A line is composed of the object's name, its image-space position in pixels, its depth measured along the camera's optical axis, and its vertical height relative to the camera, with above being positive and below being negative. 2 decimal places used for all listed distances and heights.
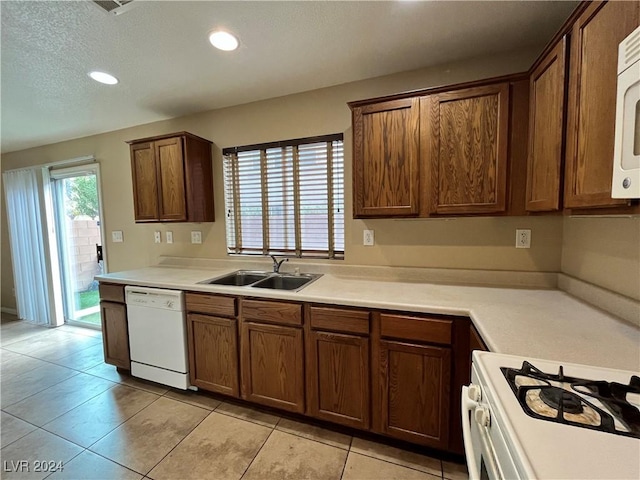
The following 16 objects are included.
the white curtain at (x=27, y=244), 3.72 -0.24
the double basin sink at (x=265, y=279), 2.25 -0.50
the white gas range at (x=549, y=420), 0.53 -0.49
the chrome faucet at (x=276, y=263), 2.34 -0.37
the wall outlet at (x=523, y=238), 1.80 -0.15
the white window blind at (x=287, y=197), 2.28 +0.22
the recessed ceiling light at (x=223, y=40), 1.56 +1.10
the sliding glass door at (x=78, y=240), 3.54 -0.19
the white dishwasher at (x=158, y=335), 2.11 -0.91
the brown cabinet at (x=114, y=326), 2.37 -0.91
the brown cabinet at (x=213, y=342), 1.97 -0.91
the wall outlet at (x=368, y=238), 2.16 -0.15
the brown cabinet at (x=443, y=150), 1.57 +0.42
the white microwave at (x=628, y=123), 0.78 +0.28
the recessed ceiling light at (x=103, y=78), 1.98 +1.12
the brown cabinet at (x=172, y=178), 2.43 +0.43
